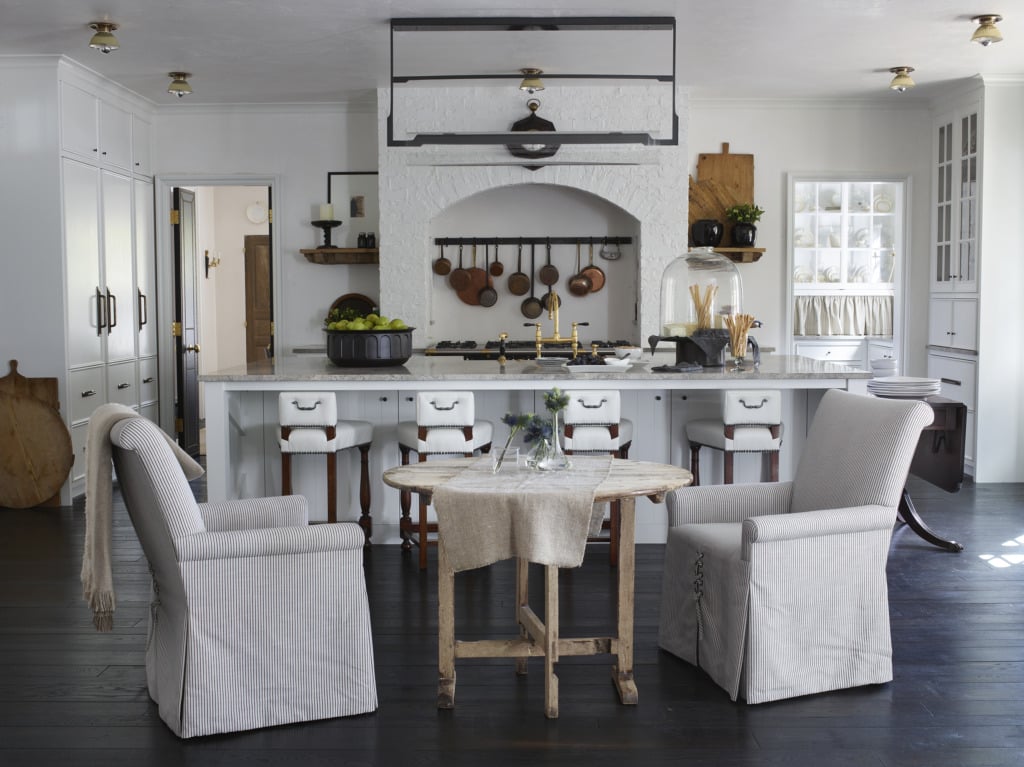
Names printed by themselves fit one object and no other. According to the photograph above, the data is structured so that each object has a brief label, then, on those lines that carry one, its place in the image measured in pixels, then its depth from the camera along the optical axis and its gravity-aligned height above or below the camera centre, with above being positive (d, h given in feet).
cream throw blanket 9.59 -1.79
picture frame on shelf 26.02 +2.99
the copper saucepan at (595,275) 26.58 +1.08
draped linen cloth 9.70 -1.89
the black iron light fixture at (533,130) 23.56 +4.19
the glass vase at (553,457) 10.96 -1.45
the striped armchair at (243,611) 9.55 -2.72
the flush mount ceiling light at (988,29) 17.98 +4.88
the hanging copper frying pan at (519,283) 26.66 +0.89
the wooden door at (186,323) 26.58 -0.09
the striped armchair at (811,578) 10.34 -2.63
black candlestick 25.61 +2.25
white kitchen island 16.78 -1.65
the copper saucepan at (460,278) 26.55 +1.01
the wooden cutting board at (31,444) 20.56 -2.41
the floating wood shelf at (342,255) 25.39 +1.54
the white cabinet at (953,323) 23.56 -0.14
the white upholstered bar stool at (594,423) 15.87 -1.57
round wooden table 10.18 -2.98
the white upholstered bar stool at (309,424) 15.87 -1.58
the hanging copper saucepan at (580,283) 26.61 +0.88
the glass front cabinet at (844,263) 30.37 +1.57
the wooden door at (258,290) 34.94 +0.96
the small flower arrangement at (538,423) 10.89 -1.08
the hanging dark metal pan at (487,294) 26.63 +0.61
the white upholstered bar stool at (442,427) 15.75 -1.62
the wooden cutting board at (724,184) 25.90 +3.26
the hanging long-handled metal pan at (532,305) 26.68 +0.33
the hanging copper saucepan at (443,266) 26.61 +1.32
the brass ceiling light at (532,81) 21.76 +4.88
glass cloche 18.49 +0.58
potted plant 25.30 +2.28
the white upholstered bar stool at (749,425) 16.05 -1.63
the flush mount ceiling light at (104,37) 18.15 +4.84
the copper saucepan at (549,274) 26.61 +1.11
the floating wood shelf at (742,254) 25.38 +1.54
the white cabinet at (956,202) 23.53 +2.64
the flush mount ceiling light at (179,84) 22.22 +4.94
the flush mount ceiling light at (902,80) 22.03 +4.93
